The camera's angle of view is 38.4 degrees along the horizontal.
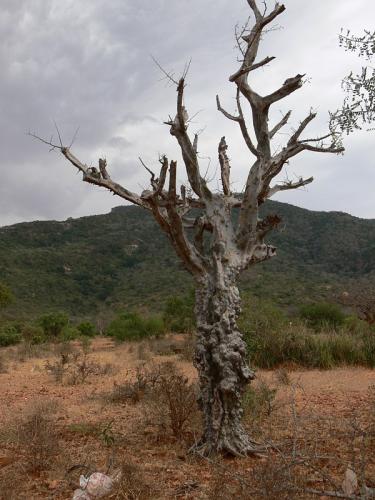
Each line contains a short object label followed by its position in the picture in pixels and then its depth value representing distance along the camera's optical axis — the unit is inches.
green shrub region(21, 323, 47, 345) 835.4
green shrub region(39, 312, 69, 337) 885.8
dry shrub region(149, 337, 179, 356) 631.0
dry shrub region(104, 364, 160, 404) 337.7
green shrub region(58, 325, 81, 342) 831.9
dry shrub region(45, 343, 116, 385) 439.3
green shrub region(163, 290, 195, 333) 842.8
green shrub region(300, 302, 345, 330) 828.6
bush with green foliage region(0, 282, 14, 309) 922.1
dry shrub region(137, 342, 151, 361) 596.7
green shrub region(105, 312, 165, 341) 826.8
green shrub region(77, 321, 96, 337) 949.7
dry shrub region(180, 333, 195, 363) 553.9
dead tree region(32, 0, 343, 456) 204.4
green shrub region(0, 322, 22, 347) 830.5
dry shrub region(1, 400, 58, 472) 202.4
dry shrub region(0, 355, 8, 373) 518.8
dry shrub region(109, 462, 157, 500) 161.3
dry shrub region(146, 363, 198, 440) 241.4
